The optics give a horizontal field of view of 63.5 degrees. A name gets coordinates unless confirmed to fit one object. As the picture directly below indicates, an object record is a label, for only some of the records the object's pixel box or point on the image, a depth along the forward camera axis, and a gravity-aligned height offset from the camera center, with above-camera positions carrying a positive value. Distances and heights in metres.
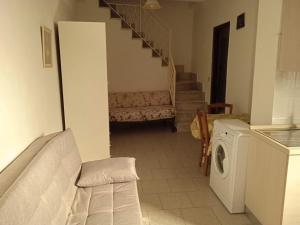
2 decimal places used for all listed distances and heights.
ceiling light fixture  4.34 +1.25
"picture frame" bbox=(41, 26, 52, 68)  2.27 +0.28
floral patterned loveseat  4.69 -0.66
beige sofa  1.08 -0.69
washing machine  2.15 -0.80
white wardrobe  2.81 -0.10
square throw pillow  1.94 -0.80
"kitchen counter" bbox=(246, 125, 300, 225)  1.65 -0.74
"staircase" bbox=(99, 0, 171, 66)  5.26 +1.16
